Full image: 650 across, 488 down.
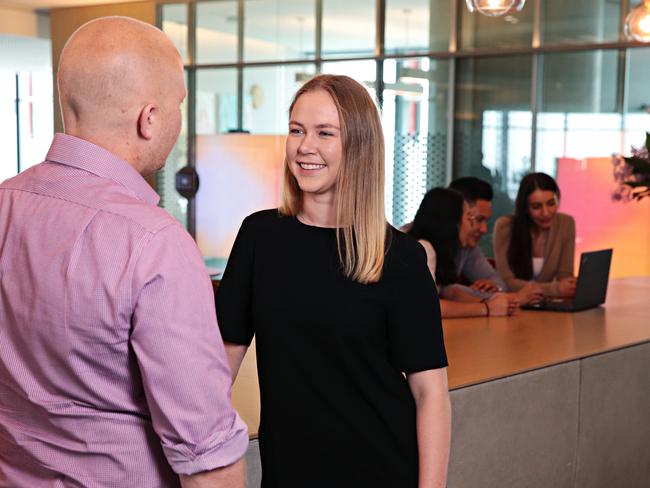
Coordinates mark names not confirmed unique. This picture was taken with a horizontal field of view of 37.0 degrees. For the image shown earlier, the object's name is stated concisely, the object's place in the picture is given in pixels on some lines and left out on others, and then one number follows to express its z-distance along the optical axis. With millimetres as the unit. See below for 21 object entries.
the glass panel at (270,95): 10500
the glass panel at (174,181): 11391
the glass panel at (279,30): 10336
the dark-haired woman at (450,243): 4324
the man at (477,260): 4930
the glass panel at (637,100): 8094
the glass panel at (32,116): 16719
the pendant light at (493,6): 4836
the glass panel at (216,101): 10906
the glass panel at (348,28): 9922
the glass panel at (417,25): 9367
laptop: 4516
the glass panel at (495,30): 8797
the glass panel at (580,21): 8289
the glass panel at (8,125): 17312
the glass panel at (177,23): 11195
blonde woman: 1896
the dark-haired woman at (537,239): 5348
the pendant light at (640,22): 5617
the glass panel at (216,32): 10859
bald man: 1335
